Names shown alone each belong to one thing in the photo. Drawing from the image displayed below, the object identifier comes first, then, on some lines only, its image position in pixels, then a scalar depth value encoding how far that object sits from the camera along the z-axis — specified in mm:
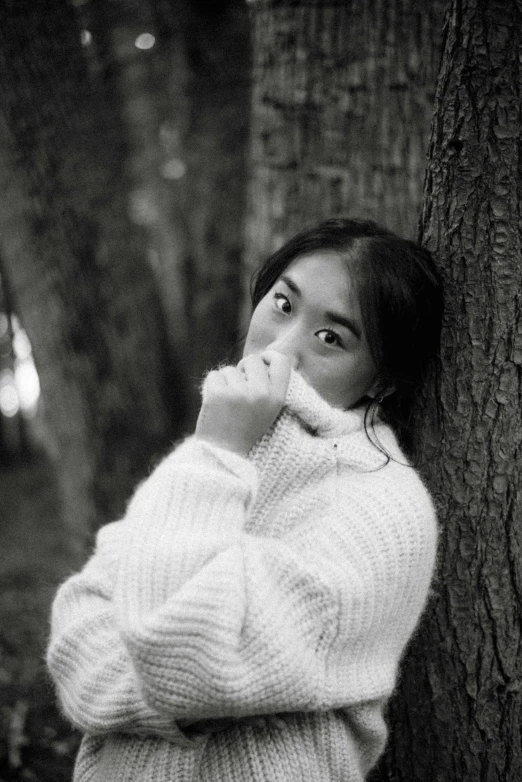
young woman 1040
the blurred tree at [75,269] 1722
